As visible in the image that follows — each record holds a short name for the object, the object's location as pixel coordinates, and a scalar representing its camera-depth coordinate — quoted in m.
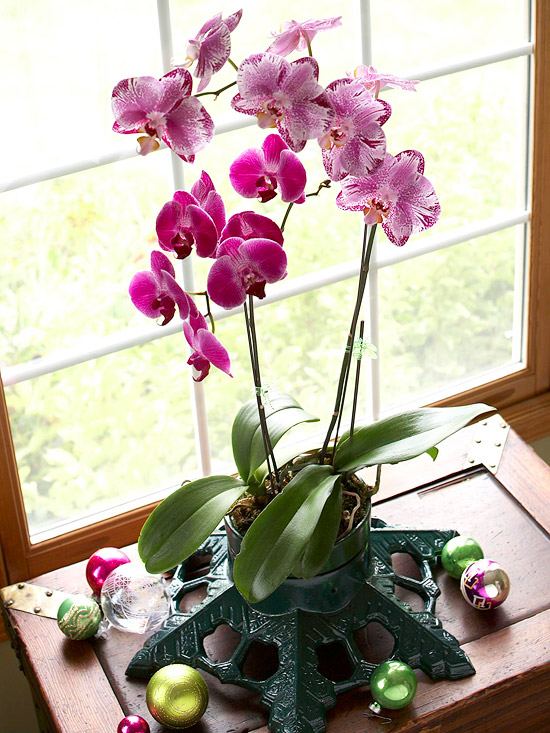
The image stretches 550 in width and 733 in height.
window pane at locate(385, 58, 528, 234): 1.60
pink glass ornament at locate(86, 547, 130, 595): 1.26
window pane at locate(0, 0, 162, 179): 1.29
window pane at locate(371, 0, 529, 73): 1.51
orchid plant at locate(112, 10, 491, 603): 0.85
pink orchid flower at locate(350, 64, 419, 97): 0.90
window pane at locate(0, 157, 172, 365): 1.43
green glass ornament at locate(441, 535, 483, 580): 1.22
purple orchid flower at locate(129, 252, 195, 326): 0.93
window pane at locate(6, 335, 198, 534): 1.62
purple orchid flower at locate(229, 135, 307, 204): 0.92
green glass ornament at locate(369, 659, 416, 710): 1.06
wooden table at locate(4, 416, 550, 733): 1.10
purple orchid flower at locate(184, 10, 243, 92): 0.83
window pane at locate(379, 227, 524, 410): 1.79
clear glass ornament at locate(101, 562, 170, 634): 1.20
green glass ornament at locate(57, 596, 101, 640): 1.19
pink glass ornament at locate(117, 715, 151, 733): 1.06
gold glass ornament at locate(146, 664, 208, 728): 1.07
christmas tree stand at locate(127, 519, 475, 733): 1.09
